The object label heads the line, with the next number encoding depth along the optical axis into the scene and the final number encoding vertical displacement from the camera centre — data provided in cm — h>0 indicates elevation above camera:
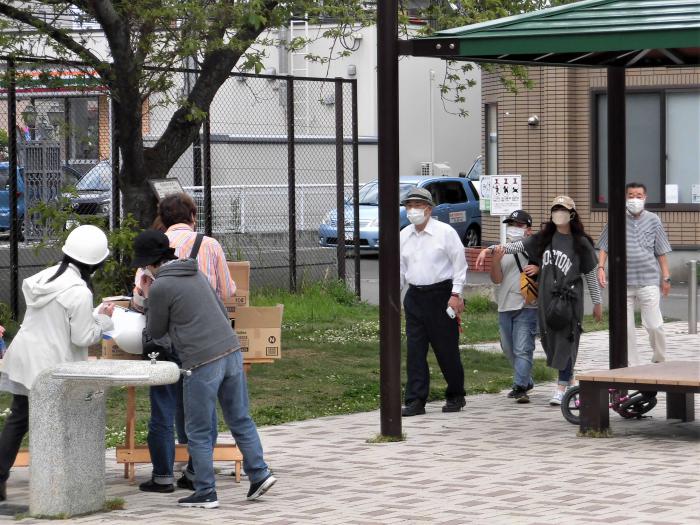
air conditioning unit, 3731 +147
